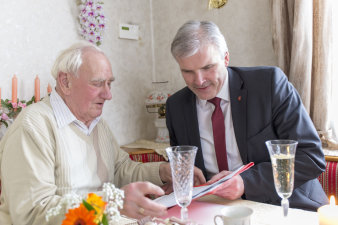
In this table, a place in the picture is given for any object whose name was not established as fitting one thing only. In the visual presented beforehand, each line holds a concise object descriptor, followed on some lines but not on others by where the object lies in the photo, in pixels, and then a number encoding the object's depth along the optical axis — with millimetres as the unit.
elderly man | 1212
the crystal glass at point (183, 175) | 1014
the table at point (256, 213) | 1105
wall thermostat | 3170
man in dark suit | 1488
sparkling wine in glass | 977
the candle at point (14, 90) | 2184
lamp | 3158
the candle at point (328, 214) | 869
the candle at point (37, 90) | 2297
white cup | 896
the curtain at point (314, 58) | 2328
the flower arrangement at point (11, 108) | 2178
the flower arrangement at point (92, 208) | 664
